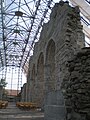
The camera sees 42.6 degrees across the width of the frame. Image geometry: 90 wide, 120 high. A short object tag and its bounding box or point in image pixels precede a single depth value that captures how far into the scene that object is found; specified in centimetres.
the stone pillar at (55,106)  334
